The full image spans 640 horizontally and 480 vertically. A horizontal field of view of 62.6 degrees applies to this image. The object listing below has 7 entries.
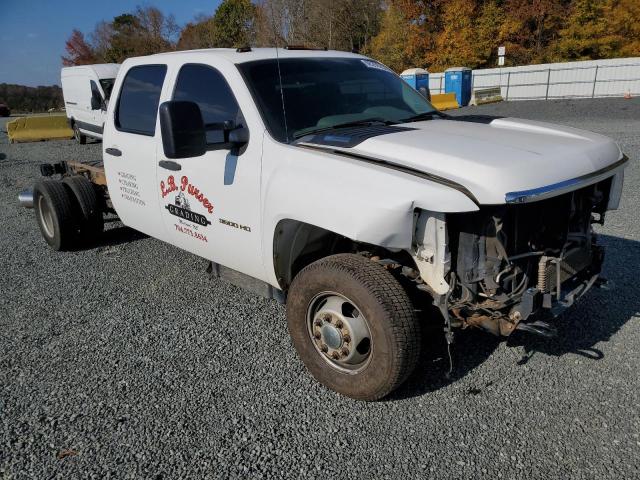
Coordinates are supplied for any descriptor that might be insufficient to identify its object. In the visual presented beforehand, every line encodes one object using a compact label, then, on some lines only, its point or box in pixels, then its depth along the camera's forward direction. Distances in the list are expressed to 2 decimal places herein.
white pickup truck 2.77
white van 16.72
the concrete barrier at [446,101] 25.17
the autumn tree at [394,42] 40.44
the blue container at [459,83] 27.42
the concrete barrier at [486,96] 27.84
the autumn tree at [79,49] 63.25
